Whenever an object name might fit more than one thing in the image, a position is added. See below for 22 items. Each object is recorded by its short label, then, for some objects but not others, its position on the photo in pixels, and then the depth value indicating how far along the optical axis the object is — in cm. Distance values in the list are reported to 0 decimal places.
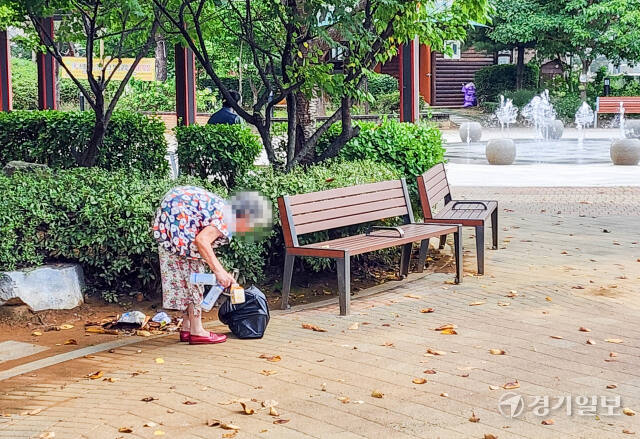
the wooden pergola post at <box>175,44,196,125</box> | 1320
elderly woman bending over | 548
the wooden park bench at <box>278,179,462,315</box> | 656
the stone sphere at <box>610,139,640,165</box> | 1870
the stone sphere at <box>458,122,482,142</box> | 2791
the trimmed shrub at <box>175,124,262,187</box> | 1099
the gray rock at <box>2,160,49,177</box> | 1013
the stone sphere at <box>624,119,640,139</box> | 3050
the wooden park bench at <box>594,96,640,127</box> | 3475
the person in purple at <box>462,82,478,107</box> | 4059
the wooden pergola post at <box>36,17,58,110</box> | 1477
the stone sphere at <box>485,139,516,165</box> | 1956
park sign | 2116
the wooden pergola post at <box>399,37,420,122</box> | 1208
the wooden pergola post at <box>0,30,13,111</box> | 1538
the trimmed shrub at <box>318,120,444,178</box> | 952
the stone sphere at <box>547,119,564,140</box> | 2860
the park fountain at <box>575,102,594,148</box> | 3538
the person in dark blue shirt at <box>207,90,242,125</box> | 1191
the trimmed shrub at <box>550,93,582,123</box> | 3581
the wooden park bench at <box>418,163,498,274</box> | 790
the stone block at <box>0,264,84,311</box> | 630
